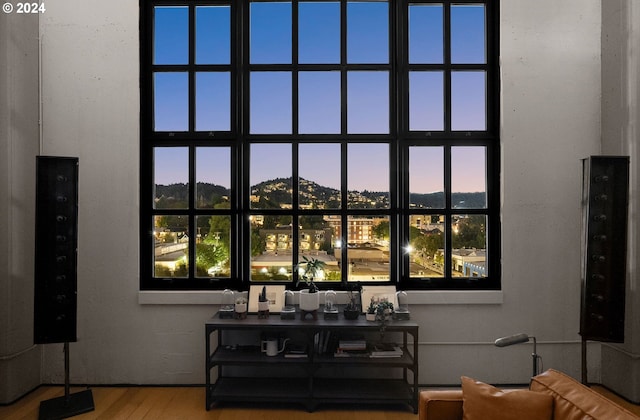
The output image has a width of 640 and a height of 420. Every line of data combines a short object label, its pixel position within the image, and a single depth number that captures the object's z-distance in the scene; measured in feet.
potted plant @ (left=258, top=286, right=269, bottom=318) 12.70
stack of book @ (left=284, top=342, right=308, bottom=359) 12.36
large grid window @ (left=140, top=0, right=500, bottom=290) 14.23
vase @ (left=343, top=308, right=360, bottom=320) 12.41
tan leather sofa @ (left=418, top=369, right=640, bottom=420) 6.35
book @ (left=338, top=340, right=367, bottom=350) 12.50
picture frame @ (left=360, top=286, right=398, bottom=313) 13.12
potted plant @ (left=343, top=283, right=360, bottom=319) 12.42
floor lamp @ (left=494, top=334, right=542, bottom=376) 7.95
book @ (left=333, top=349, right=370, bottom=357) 12.37
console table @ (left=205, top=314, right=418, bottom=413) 11.91
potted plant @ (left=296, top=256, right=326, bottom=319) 12.61
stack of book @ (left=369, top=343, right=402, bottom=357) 12.37
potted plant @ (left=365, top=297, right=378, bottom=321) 12.30
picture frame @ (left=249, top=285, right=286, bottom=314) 13.15
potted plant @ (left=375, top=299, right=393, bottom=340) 12.04
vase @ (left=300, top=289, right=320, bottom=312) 12.60
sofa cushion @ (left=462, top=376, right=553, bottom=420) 7.06
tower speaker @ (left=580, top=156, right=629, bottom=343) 10.77
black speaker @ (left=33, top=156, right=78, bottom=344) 11.26
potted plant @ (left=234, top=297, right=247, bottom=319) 12.48
